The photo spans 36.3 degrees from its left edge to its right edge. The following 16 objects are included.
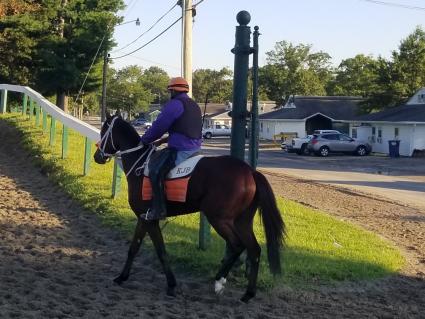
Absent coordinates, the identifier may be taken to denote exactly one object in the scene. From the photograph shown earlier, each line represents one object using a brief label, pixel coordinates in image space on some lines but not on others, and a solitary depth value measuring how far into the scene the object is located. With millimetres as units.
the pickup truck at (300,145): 47531
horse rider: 6730
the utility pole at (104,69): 38978
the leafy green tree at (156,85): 145875
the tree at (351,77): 98525
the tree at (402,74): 59719
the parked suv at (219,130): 77450
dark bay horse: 6547
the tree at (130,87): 97750
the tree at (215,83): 131375
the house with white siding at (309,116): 65250
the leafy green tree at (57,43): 38156
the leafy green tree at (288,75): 95244
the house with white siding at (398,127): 44438
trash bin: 44719
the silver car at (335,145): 45750
